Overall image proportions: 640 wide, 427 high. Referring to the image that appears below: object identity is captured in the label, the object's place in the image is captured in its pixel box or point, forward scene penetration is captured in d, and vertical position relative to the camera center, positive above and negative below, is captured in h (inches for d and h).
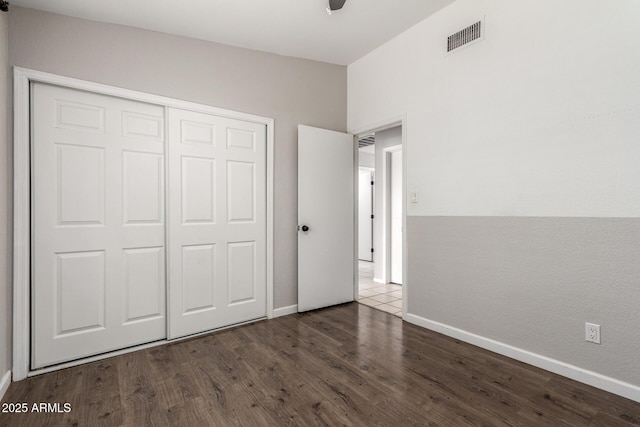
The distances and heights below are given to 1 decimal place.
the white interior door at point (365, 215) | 291.0 +1.1
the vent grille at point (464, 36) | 98.3 +59.6
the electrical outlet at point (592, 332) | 75.5 -29.3
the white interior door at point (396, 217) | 191.8 -0.6
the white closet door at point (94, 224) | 87.3 -1.9
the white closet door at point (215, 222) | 107.6 -1.7
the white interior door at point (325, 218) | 134.0 -0.7
